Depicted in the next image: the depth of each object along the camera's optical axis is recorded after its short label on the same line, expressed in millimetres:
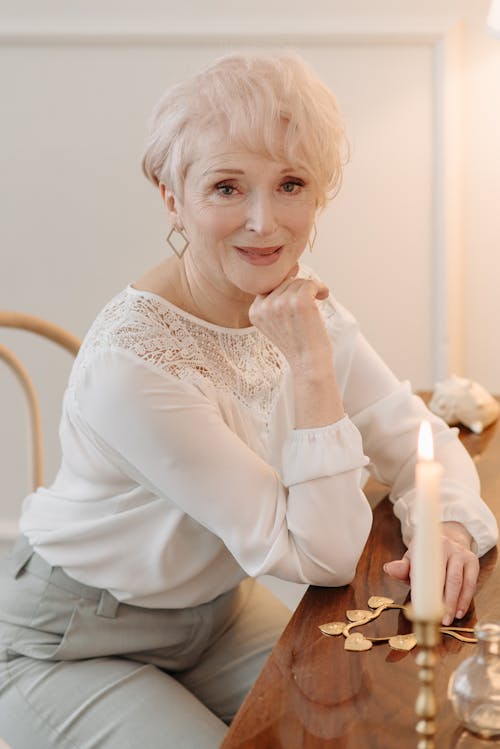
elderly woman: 1296
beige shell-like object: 1920
